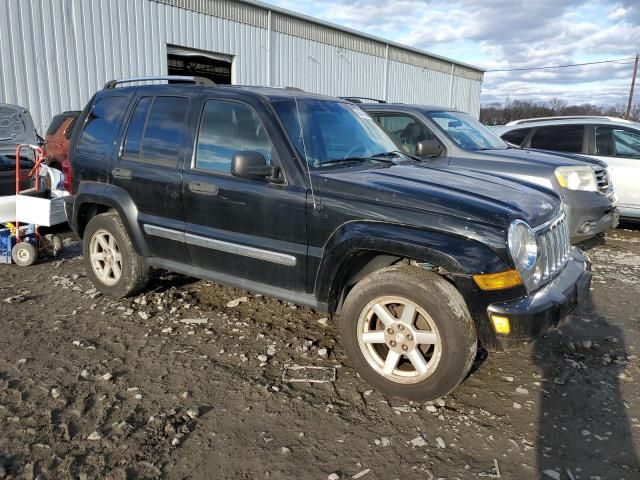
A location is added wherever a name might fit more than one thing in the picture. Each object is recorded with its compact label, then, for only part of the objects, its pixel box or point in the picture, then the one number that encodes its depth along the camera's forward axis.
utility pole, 40.09
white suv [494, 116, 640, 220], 7.95
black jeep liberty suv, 2.94
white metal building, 11.00
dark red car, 9.71
